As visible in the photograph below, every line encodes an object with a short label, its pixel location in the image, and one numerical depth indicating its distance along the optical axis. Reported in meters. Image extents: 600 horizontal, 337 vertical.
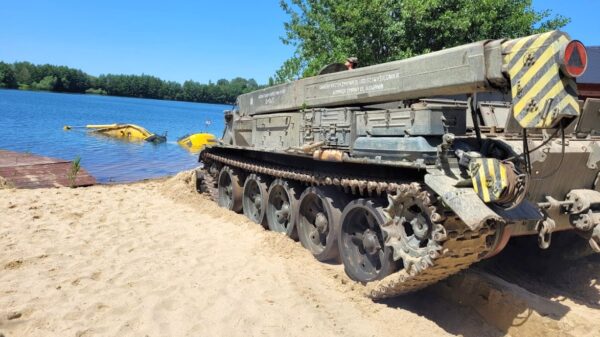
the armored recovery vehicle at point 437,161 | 4.17
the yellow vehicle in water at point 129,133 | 32.34
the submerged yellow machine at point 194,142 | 29.85
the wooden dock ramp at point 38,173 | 12.65
